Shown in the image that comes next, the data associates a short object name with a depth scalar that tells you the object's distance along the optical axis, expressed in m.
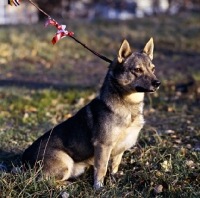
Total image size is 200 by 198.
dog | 4.82
